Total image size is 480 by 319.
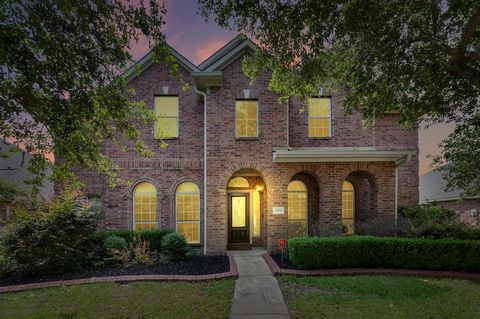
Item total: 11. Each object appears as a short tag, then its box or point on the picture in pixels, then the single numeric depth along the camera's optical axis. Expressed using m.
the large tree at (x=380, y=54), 6.29
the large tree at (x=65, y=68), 4.46
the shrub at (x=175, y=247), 10.38
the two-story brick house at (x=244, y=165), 11.73
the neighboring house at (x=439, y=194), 22.74
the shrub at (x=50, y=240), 8.97
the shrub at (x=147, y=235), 11.10
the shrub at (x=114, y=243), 10.37
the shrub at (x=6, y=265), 9.03
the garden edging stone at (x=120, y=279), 7.95
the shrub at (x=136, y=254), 9.89
